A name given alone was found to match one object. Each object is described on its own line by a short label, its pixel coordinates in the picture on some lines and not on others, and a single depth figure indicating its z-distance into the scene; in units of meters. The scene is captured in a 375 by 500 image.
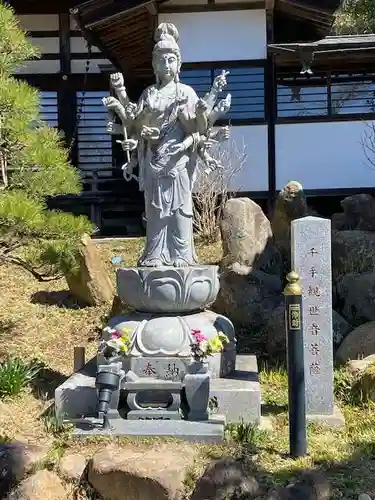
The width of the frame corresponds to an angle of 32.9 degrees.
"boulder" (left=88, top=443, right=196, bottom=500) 3.99
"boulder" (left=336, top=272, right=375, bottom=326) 8.32
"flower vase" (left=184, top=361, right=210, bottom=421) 4.98
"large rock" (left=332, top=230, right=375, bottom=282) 9.02
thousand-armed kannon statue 5.80
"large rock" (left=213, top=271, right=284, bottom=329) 8.46
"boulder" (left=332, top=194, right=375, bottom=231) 10.66
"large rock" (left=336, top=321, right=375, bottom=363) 7.14
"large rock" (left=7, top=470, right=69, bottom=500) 4.02
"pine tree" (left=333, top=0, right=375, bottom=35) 18.75
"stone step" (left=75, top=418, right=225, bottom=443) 4.75
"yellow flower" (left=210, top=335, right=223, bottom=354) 5.28
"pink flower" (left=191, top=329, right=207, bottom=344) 5.37
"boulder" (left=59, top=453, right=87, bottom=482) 4.28
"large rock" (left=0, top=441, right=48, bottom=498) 4.18
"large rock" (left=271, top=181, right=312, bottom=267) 10.04
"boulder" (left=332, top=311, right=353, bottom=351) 7.79
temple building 12.16
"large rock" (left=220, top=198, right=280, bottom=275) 9.08
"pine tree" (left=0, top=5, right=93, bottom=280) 6.50
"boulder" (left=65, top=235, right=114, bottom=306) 9.12
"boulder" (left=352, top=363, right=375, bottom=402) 5.88
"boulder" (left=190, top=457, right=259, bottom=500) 3.82
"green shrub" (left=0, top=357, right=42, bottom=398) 6.05
